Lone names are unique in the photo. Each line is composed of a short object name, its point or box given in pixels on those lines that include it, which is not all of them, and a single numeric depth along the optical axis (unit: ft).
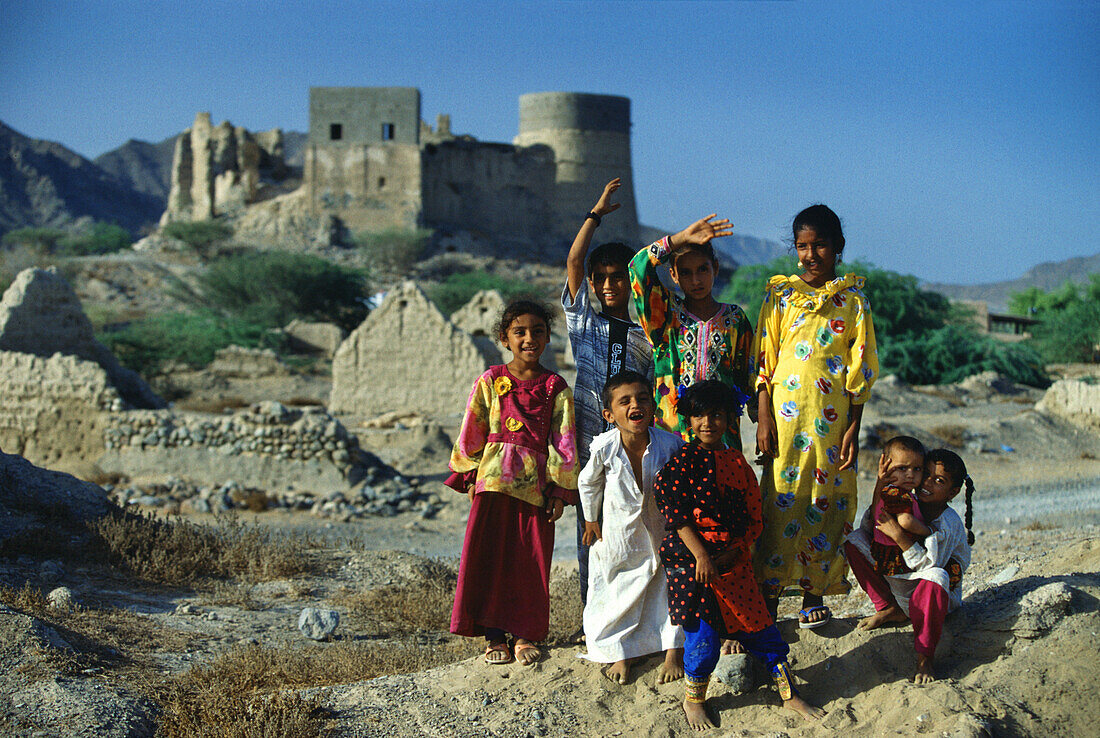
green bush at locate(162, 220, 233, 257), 116.98
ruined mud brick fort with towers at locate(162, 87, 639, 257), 125.90
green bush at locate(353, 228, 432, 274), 117.91
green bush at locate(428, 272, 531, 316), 95.81
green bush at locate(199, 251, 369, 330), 91.56
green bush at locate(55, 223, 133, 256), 134.92
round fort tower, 142.92
